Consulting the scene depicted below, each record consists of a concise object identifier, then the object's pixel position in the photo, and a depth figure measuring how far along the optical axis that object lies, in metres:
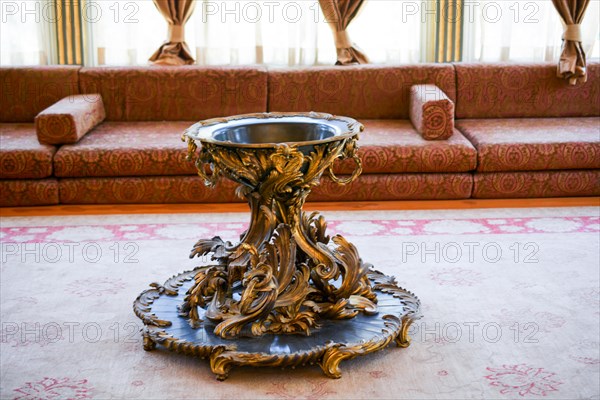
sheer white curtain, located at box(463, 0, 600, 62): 6.51
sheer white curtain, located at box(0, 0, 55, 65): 6.39
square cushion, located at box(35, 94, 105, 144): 5.15
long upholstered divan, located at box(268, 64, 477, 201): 5.18
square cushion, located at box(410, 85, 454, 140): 5.29
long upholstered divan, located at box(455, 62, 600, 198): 5.21
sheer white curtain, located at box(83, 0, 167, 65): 6.45
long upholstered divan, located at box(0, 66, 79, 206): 5.09
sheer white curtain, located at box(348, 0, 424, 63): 6.53
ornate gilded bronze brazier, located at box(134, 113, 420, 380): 3.00
